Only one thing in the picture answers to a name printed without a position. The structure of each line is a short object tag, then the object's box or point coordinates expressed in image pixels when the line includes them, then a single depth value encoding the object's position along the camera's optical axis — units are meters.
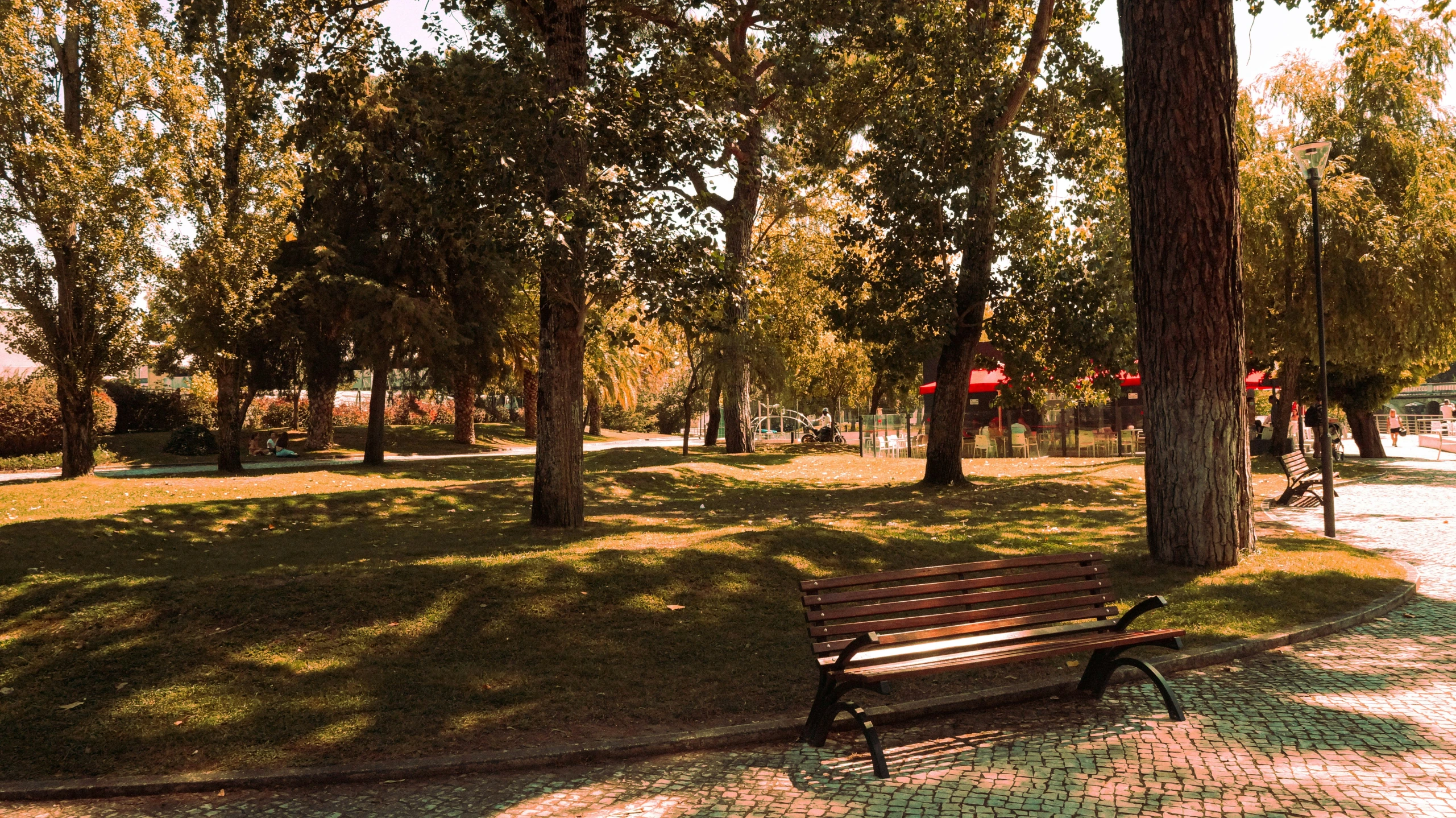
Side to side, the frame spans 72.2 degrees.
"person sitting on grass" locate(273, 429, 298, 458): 29.27
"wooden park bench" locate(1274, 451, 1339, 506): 15.63
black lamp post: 12.26
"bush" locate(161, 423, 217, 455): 29.52
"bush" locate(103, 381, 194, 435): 33.38
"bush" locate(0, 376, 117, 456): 26.78
